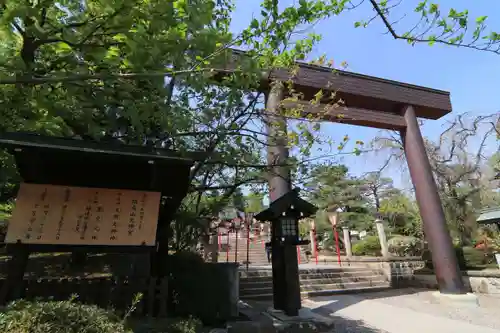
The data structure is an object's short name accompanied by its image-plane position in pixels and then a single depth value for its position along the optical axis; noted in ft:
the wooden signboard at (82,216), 11.84
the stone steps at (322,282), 29.01
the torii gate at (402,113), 24.99
